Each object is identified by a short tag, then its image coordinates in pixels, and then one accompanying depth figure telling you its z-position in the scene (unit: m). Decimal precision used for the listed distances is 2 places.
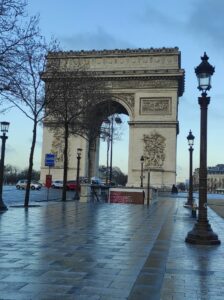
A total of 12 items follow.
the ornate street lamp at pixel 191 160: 27.40
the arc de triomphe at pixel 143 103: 65.12
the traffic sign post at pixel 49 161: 31.67
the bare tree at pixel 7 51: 17.31
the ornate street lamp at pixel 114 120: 59.02
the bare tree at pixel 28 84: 18.41
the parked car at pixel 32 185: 65.26
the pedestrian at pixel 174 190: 62.75
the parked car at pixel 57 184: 63.61
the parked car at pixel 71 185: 60.66
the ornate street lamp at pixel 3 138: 23.08
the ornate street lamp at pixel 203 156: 12.48
